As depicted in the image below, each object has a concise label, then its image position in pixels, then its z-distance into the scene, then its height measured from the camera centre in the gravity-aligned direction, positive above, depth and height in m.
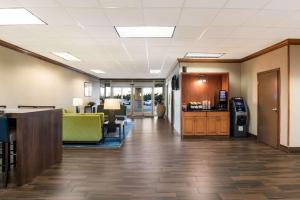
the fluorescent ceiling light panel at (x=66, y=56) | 7.18 +1.32
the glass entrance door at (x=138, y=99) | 16.92 -0.05
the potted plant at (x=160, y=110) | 15.30 -0.72
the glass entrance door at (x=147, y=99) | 16.89 -0.05
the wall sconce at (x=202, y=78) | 8.38 +0.68
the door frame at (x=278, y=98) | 5.89 +0.01
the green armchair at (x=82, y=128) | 6.31 -0.77
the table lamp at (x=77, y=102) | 9.05 -0.14
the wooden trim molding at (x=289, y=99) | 5.54 -0.02
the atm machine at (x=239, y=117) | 7.76 -0.58
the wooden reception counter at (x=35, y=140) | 3.48 -0.69
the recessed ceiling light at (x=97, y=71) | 11.59 +1.33
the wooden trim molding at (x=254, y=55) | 5.43 +1.24
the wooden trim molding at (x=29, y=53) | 5.77 +1.25
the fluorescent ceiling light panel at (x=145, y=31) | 4.59 +1.32
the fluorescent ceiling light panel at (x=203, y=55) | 7.21 +1.30
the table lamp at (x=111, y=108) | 6.89 -0.27
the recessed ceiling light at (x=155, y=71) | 11.59 +1.34
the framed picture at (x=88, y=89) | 12.89 +0.52
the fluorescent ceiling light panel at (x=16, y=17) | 3.75 +1.32
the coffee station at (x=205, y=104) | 7.76 -0.19
